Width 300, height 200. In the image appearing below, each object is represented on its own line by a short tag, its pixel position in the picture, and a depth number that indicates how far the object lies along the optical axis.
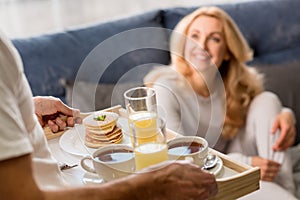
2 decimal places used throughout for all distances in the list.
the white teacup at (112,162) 1.28
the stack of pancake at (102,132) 1.44
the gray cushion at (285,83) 2.69
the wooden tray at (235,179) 1.27
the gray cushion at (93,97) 1.54
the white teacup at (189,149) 1.31
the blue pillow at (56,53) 2.34
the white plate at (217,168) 1.33
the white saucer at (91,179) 1.33
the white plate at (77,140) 1.46
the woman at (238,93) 2.26
